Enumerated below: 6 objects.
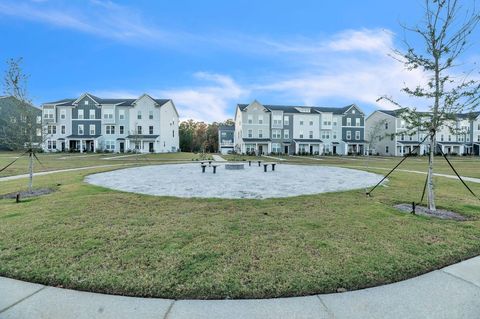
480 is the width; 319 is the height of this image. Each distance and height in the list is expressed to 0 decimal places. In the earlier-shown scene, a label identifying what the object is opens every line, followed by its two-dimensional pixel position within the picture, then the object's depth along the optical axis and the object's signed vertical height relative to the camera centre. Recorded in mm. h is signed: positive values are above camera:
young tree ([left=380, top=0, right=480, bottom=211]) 6953 +1662
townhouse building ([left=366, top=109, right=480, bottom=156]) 61031 +2484
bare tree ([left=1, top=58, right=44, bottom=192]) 9586 +989
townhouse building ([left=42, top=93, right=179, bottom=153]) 52656 +5878
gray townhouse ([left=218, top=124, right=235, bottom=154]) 68312 +4166
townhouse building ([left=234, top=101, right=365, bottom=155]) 55625 +5085
